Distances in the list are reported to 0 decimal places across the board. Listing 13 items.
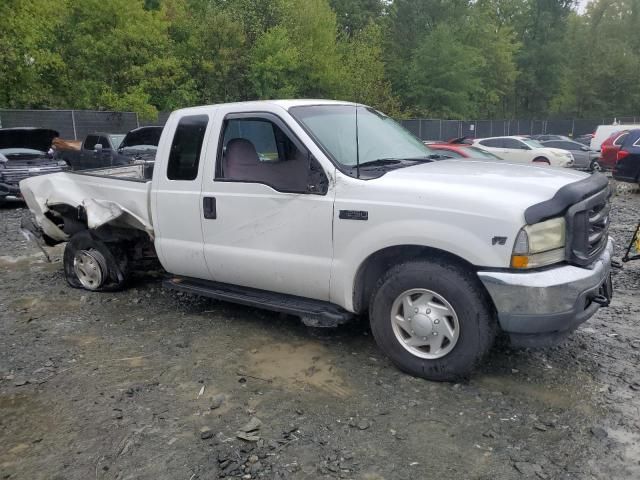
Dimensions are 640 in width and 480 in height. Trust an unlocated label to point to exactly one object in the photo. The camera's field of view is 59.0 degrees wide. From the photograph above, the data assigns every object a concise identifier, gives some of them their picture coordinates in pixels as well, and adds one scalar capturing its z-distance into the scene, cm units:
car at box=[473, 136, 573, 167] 2028
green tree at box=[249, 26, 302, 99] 2794
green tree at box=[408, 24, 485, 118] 3866
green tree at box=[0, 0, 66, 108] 2014
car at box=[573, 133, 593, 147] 3607
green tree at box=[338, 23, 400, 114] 3262
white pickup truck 346
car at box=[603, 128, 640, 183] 1022
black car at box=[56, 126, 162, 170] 1502
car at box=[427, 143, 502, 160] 1275
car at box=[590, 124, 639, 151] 2303
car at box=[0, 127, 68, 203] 1244
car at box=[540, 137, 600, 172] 2249
